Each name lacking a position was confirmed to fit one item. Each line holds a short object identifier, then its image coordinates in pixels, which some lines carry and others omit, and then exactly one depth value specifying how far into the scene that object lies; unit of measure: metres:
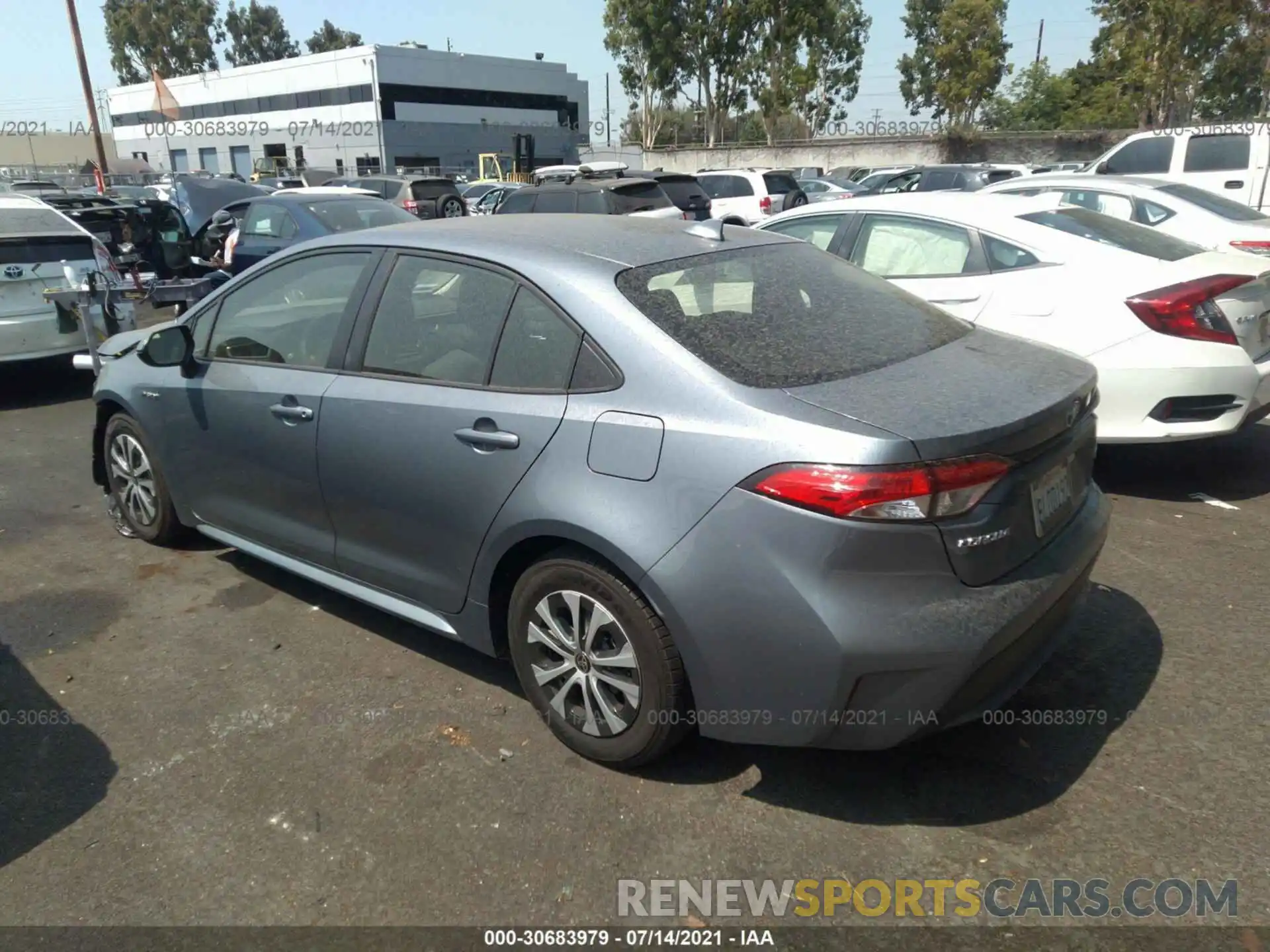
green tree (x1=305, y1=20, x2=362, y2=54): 103.38
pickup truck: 12.41
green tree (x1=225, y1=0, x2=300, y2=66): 93.31
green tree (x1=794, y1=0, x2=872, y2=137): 59.79
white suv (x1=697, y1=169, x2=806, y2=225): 18.69
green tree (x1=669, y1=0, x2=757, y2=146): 46.13
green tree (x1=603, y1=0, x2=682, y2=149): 47.81
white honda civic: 4.77
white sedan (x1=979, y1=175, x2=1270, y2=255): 8.66
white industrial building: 62.19
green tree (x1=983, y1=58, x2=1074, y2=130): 52.06
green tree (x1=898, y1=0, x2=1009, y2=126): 40.22
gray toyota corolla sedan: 2.37
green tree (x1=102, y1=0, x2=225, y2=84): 84.25
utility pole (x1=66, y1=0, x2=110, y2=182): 27.53
